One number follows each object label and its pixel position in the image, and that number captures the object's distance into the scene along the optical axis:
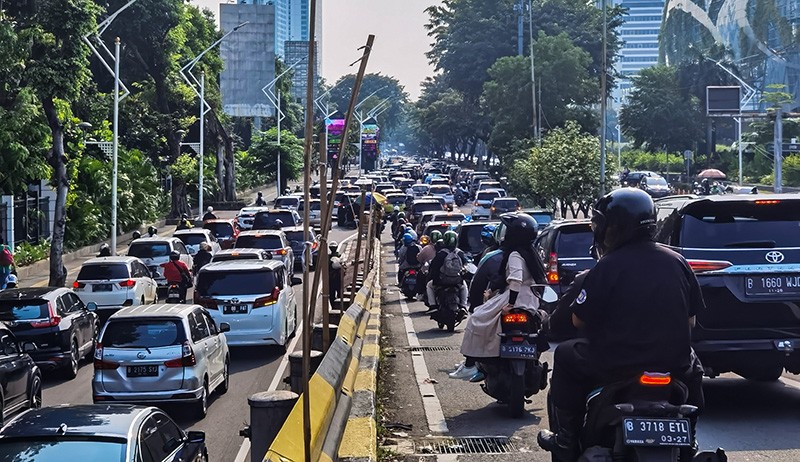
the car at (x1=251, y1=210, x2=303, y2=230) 38.58
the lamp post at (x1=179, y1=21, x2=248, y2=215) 53.42
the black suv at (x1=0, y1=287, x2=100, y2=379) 18.25
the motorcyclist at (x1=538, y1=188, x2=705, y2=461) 6.16
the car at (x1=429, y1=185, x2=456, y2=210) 63.58
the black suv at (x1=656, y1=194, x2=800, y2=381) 10.38
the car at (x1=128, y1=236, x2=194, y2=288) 30.73
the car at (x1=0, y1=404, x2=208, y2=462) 7.84
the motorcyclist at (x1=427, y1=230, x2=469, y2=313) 19.75
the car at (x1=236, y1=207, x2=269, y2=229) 49.47
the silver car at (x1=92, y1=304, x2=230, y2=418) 14.32
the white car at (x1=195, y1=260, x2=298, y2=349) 19.33
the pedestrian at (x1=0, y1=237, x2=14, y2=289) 29.77
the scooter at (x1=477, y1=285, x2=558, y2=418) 11.12
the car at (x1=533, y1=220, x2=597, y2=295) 18.08
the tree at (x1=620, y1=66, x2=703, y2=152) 97.38
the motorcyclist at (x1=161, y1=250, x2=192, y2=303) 25.33
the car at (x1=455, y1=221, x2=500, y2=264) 27.84
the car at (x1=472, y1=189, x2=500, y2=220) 51.88
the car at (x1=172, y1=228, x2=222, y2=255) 35.12
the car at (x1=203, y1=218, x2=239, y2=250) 39.34
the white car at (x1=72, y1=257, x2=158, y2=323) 24.75
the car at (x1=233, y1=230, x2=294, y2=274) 31.42
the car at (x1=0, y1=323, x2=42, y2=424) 13.94
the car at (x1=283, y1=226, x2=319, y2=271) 37.12
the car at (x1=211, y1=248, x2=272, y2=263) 25.14
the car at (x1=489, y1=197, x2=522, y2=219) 48.15
